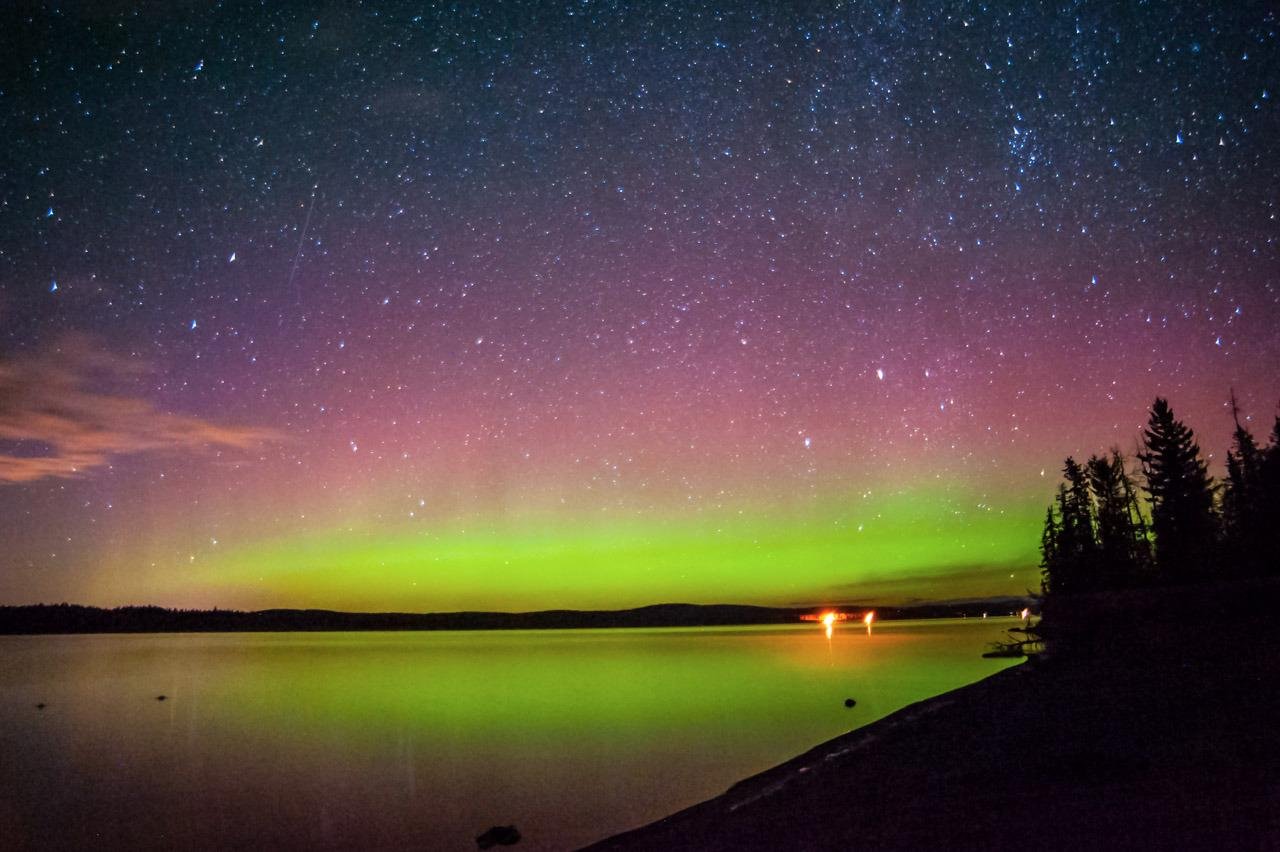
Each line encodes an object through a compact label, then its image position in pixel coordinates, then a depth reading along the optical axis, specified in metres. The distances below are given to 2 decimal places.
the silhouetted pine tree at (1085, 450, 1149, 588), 49.12
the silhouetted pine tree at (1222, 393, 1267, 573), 34.75
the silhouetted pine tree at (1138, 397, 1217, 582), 44.34
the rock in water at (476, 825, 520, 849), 12.69
